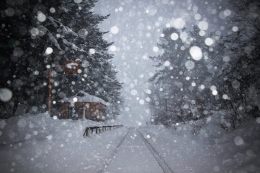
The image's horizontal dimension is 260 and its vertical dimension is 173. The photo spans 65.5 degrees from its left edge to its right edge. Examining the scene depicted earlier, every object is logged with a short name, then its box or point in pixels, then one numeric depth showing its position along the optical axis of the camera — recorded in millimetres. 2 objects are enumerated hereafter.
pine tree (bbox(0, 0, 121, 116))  12281
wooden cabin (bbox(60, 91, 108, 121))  25817
